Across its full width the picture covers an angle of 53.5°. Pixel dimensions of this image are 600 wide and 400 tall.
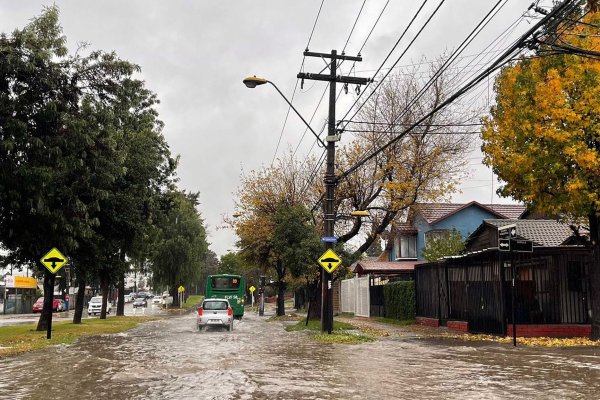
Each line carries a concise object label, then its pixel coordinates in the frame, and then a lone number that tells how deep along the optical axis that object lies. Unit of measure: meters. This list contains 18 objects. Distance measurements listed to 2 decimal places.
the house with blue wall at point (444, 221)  47.03
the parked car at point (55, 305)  60.34
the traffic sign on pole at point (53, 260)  21.31
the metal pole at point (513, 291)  18.16
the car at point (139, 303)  81.06
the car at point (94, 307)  60.62
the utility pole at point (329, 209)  23.05
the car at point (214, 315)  28.39
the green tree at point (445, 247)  32.09
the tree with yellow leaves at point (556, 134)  16.70
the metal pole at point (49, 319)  22.22
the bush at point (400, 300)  31.98
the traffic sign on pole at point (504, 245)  18.39
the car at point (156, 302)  99.43
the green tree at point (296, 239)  29.22
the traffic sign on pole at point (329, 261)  22.38
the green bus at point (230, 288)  45.38
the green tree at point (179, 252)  64.38
